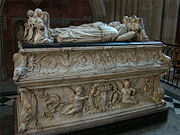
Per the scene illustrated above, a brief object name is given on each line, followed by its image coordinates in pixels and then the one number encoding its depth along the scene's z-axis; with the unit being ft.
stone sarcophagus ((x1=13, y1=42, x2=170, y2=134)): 6.76
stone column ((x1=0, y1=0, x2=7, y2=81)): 15.70
